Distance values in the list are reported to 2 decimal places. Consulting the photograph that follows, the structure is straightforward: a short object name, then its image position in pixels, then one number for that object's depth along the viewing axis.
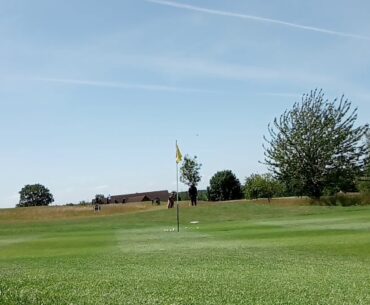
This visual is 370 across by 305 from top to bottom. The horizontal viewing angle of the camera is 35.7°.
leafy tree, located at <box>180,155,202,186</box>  116.12
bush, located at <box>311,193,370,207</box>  61.38
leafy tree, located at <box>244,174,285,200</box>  103.69
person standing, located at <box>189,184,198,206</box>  60.06
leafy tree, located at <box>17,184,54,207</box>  157.00
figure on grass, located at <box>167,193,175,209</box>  59.93
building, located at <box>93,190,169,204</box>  136.12
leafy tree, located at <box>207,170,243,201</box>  130.25
